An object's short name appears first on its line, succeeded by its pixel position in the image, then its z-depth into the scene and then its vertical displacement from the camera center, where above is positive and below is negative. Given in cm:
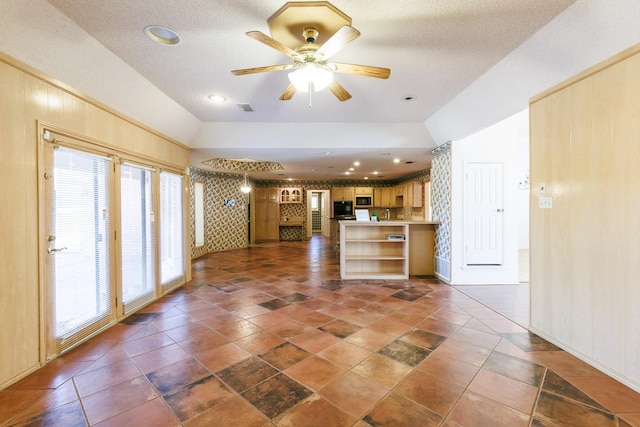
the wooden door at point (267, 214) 1015 -9
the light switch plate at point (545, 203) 251 +6
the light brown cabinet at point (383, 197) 994 +52
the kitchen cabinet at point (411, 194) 794 +53
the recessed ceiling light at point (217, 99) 346 +154
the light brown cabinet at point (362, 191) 993 +76
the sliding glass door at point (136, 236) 317 -30
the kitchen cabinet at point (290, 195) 1041 +66
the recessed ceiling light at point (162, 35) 213 +151
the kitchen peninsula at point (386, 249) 475 -73
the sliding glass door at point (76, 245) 225 -31
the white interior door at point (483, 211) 442 -2
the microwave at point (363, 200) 993 +41
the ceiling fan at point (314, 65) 187 +117
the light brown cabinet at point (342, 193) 994 +68
